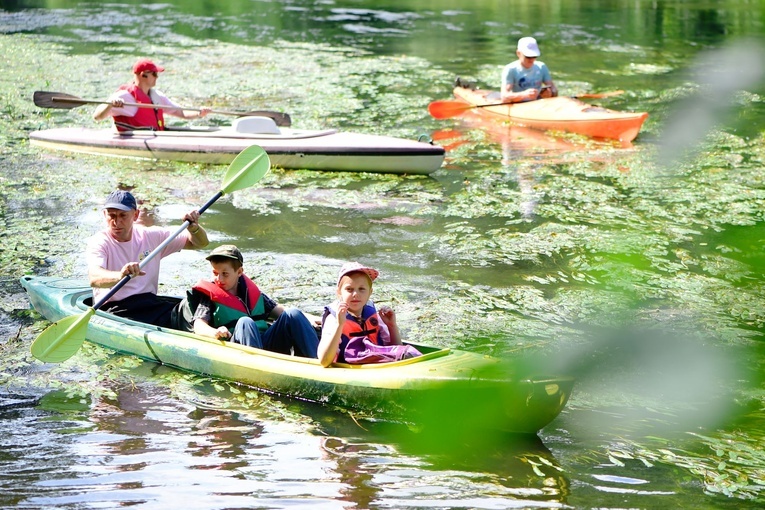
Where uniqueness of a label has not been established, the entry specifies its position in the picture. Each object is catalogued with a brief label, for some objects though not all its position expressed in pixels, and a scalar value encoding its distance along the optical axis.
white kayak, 18.94
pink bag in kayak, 9.24
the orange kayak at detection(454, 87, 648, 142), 21.69
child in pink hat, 8.99
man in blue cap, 10.21
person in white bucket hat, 23.22
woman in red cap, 18.73
